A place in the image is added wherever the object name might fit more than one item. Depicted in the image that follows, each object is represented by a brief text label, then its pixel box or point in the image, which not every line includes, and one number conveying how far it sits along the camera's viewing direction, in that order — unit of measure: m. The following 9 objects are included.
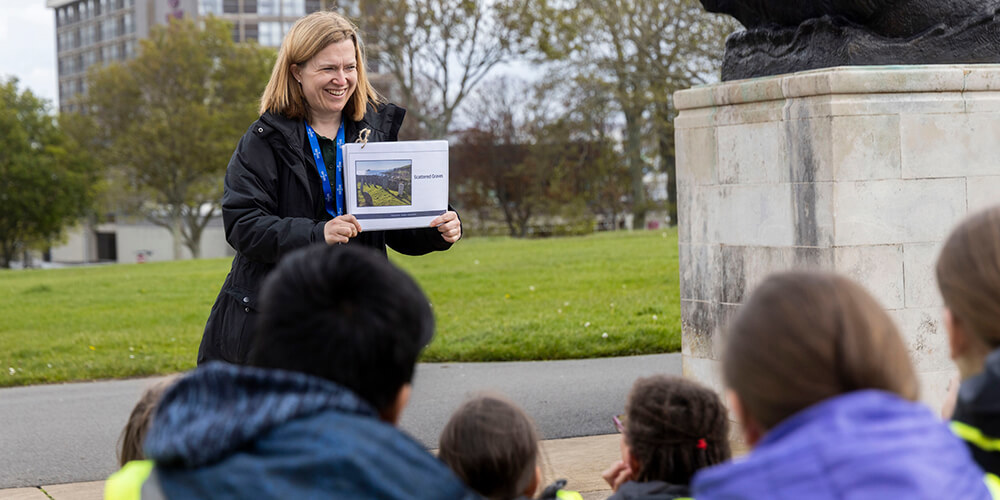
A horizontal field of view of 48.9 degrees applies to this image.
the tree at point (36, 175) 47.53
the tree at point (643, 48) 30.34
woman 3.91
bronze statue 5.45
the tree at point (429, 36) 35.47
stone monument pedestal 5.19
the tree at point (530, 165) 36.72
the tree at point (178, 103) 42.97
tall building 94.69
